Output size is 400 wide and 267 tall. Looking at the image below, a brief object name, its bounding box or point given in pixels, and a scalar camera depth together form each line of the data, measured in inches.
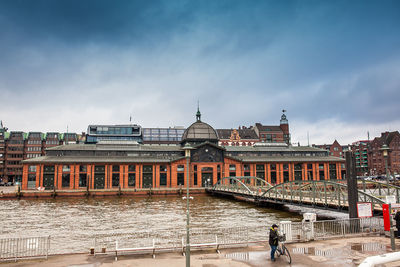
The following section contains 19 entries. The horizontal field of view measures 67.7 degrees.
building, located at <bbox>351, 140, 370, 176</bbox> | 6384.8
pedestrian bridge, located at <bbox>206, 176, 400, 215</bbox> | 1250.0
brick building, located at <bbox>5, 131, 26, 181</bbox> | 4534.9
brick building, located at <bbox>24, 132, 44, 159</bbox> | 4630.9
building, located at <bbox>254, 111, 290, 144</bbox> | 5600.4
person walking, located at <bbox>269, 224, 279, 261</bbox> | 577.6
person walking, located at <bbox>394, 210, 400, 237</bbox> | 743.7
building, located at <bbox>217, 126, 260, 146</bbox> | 5398.6
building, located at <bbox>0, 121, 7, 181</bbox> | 4517.7
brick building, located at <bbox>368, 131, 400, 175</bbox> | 5167.3
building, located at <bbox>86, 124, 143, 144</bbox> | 4451.8
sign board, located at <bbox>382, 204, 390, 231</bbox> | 687.4
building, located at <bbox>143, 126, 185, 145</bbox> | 5054.1
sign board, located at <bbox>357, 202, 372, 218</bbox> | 845.2
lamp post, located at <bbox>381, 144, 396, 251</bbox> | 614.0
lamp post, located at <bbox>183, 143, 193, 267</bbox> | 484.4
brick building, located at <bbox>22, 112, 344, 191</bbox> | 2842.0
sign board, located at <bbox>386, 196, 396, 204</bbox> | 666.8
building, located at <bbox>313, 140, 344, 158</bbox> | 5807.1
